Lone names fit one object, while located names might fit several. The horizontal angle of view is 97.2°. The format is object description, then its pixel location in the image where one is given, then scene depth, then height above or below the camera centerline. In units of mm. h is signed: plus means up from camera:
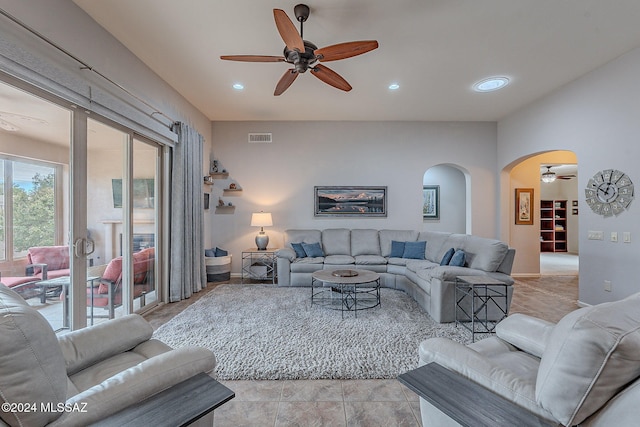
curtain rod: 1903 +1309
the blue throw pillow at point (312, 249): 4910 -614
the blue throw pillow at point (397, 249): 4898 -612
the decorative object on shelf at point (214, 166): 5477 +930
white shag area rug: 2244 -1211
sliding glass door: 2098 +45
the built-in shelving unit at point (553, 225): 9562 -372
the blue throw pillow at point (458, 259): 3715 -590
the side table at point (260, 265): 5121 -949
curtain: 3990 -73
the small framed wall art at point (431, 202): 6938 +306
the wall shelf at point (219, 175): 5400 +752
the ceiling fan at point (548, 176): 7505 +1044
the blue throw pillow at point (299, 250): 4898 -628
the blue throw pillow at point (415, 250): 4742 -603
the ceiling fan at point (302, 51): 2186 +1389
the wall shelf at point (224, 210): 5547 +78
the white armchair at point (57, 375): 786 -581
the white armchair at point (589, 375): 820 -489
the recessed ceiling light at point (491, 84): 3795 +1817
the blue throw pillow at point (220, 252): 5283 -721
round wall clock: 3281 +277
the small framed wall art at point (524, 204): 5656 +213
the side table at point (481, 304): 3084 -1031
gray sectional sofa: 3279 -688
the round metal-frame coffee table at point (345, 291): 3412 -1139
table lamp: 5070 -161
